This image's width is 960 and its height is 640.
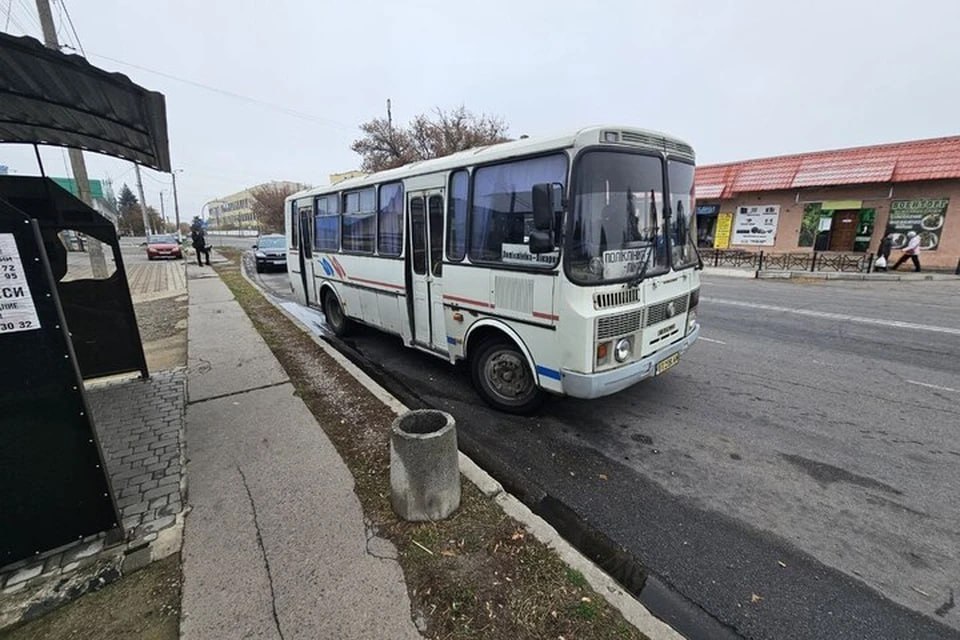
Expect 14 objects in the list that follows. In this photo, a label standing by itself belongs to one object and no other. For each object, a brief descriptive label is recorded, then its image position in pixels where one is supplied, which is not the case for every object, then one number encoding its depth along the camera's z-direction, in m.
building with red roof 16.58
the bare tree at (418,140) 30.00
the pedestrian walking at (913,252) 16.44
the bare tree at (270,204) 56.03
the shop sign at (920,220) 16.67
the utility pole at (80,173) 10.61
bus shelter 2.14
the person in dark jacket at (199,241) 20.38
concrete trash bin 2.68
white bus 3.60
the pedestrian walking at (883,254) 16.73
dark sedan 18.94
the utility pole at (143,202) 32.62
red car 24.88
